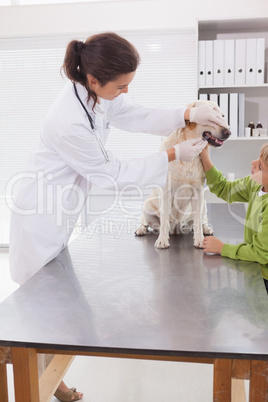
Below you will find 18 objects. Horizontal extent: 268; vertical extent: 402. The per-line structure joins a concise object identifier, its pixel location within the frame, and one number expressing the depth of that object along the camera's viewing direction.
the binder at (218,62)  2.96
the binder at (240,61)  2.94
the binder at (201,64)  2.98
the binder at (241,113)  3.02
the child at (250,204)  1.36
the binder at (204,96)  3.02
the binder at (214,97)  2.99
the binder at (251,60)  2.94
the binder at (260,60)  2.93
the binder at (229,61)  2.95
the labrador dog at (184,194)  1.50
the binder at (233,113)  2.98
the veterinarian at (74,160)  1.32
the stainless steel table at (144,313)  0.86
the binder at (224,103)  2.98
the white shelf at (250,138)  3.00
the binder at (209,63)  2.97
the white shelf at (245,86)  2.97
